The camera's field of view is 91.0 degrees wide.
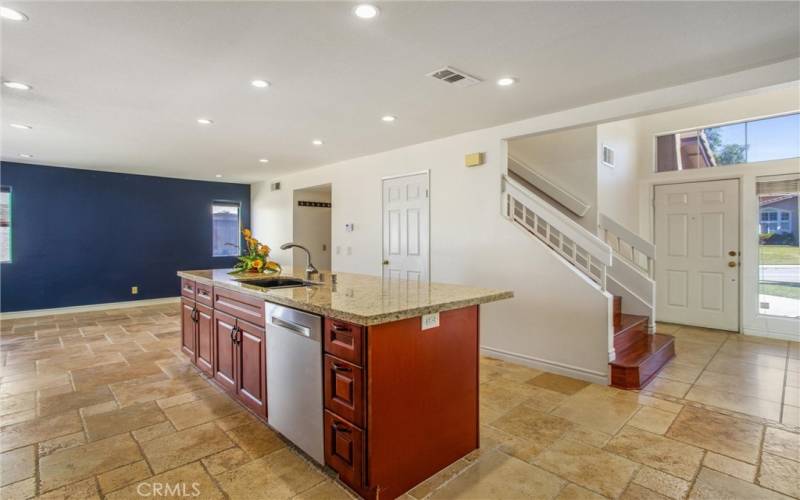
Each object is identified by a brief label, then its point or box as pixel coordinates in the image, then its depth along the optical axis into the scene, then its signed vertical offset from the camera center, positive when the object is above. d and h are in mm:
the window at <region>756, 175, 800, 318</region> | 4664 -33
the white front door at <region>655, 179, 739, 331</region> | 5121 -137
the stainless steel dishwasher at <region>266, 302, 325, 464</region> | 2037 -739
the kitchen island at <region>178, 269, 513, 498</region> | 1783 -656
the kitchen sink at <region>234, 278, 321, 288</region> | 3132 -314
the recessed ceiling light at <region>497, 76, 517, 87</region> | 2857 +1198
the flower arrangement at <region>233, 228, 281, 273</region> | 3578 -146
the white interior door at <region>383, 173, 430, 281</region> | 4785 +207
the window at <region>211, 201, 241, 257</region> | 8117 +369
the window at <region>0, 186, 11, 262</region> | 6008 +300
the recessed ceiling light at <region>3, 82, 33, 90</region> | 2959 +1208
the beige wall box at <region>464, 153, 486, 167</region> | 4160 +904
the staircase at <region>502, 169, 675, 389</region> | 3375 -364
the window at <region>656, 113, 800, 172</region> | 4727 +1302
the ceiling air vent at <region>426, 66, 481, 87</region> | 2719 +1197
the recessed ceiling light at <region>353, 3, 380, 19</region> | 1956 +1181
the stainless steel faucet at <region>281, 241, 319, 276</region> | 3211 -200
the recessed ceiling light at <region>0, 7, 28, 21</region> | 1988 +1183
